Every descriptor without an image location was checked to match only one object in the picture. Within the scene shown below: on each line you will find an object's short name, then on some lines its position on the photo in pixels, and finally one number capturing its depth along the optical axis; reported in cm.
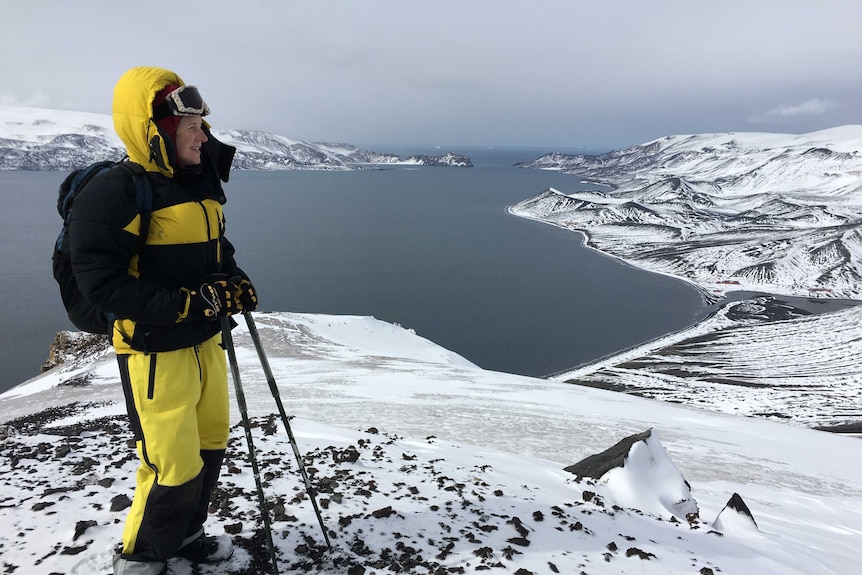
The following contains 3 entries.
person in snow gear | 282
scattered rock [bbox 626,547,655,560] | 494
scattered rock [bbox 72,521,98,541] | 390
